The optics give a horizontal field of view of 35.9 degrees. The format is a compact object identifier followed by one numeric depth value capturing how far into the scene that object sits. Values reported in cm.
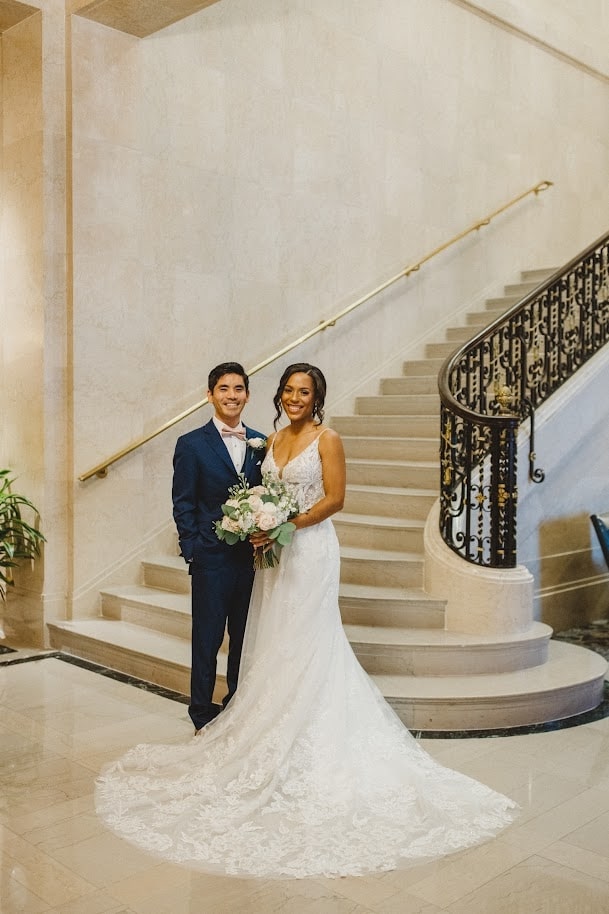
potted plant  667
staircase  500
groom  453
